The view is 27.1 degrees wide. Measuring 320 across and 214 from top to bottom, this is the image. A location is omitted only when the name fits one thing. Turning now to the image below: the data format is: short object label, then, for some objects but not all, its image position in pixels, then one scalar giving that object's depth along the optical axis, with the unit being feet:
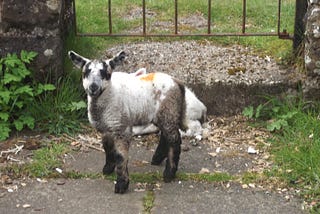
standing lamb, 15.03
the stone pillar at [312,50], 17.83
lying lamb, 18.39
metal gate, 19.66
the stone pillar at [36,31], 17.93
